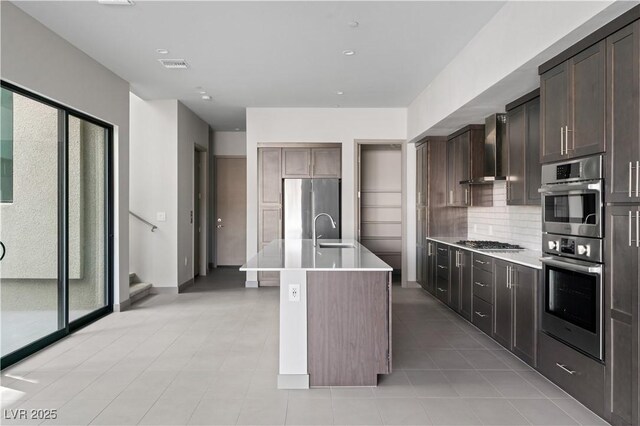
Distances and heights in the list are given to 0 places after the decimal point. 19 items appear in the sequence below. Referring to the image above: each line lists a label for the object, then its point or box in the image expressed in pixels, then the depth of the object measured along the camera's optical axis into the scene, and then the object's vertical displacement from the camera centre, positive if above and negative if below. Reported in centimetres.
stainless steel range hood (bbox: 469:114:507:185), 440 +67
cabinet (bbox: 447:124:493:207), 512 +56
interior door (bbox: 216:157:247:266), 876 +7
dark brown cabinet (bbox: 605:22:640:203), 214 +51
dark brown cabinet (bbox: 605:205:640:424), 216 -55
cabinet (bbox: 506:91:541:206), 369 +53
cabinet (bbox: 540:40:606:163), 243 +67
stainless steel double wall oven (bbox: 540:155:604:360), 244 -28
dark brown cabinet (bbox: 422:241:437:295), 570 -83
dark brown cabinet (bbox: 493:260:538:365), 319 -83
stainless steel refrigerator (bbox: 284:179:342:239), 668 +9
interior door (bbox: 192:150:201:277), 779 -5
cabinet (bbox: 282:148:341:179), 671 +79
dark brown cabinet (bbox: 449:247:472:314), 448 -82
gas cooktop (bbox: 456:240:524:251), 423 -39
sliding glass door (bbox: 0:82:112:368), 341 -9
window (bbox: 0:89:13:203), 333 +54
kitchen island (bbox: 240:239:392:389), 295 -83
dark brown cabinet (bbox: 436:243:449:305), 518 -82
